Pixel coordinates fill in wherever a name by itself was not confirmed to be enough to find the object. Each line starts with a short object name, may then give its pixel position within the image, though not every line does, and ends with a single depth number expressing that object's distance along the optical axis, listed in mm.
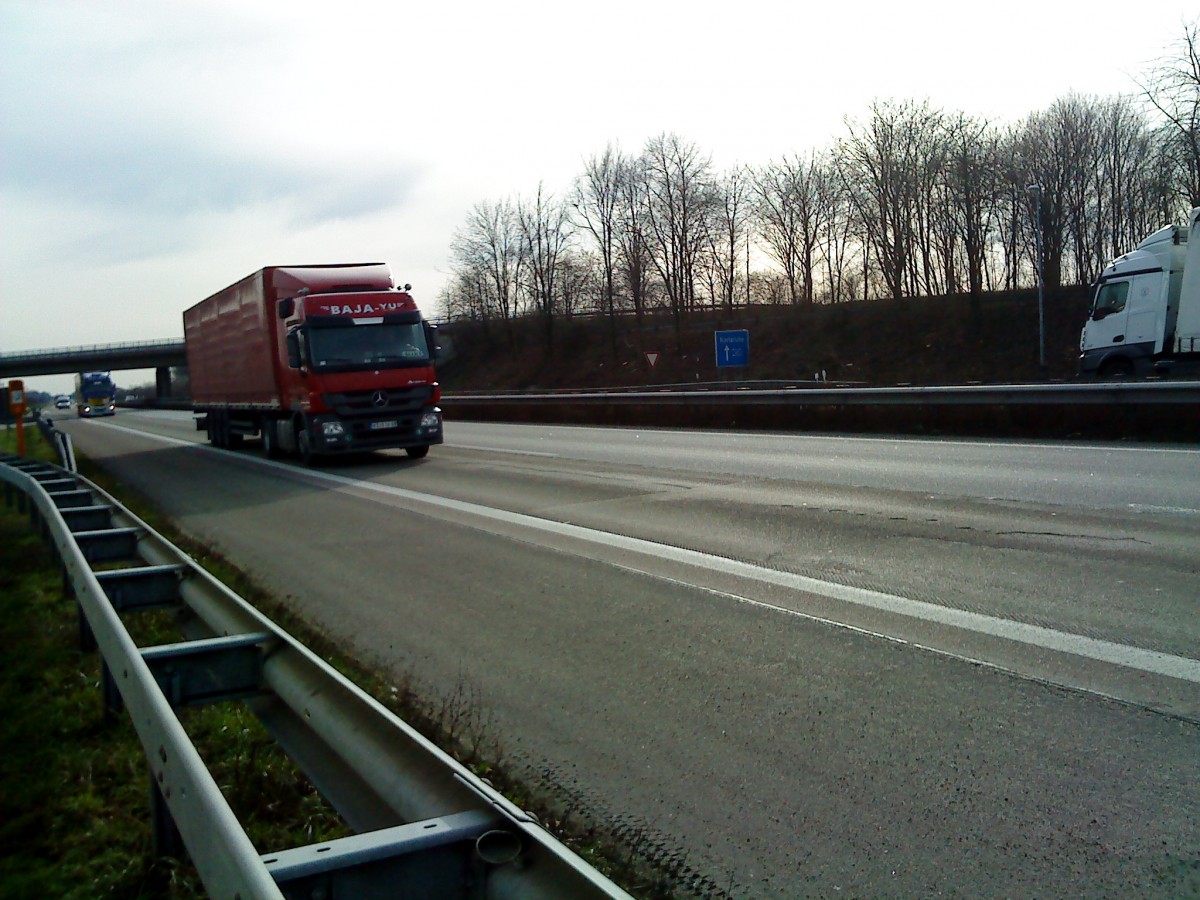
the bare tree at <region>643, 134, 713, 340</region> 69312
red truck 19266
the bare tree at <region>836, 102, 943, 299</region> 56156
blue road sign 41375
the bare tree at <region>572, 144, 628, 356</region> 72000
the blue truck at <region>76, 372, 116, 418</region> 85850
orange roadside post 26562
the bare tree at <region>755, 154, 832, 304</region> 67375
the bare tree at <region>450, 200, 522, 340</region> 78812
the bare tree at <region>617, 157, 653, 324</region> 70812
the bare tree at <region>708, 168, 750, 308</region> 69812
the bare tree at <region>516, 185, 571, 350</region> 75938
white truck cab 24953
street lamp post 42803
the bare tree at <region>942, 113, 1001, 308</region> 54406
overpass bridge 91000
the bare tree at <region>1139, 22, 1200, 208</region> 34562
